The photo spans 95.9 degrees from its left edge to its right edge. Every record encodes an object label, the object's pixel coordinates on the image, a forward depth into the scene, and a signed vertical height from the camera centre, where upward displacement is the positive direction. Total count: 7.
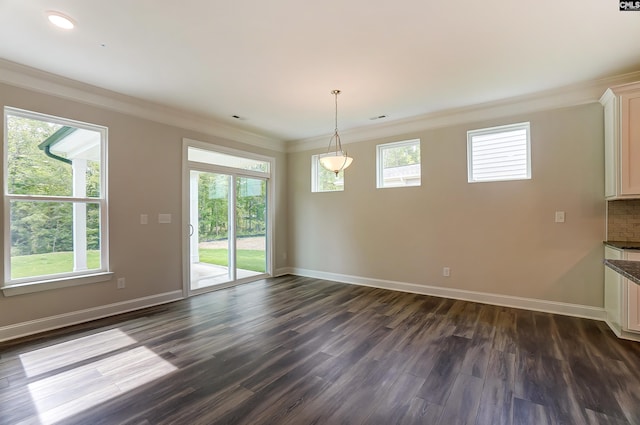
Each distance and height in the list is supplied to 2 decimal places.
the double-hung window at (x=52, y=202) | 3.05 +0.12
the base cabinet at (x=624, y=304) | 2.85 -0.95
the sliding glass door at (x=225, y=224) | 4.73 -0.22
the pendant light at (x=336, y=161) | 3.55 +0.62
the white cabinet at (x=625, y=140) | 2.96 +0.74
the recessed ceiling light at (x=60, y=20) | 2.21 +1.52
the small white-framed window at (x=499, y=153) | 3.96 +0.82
